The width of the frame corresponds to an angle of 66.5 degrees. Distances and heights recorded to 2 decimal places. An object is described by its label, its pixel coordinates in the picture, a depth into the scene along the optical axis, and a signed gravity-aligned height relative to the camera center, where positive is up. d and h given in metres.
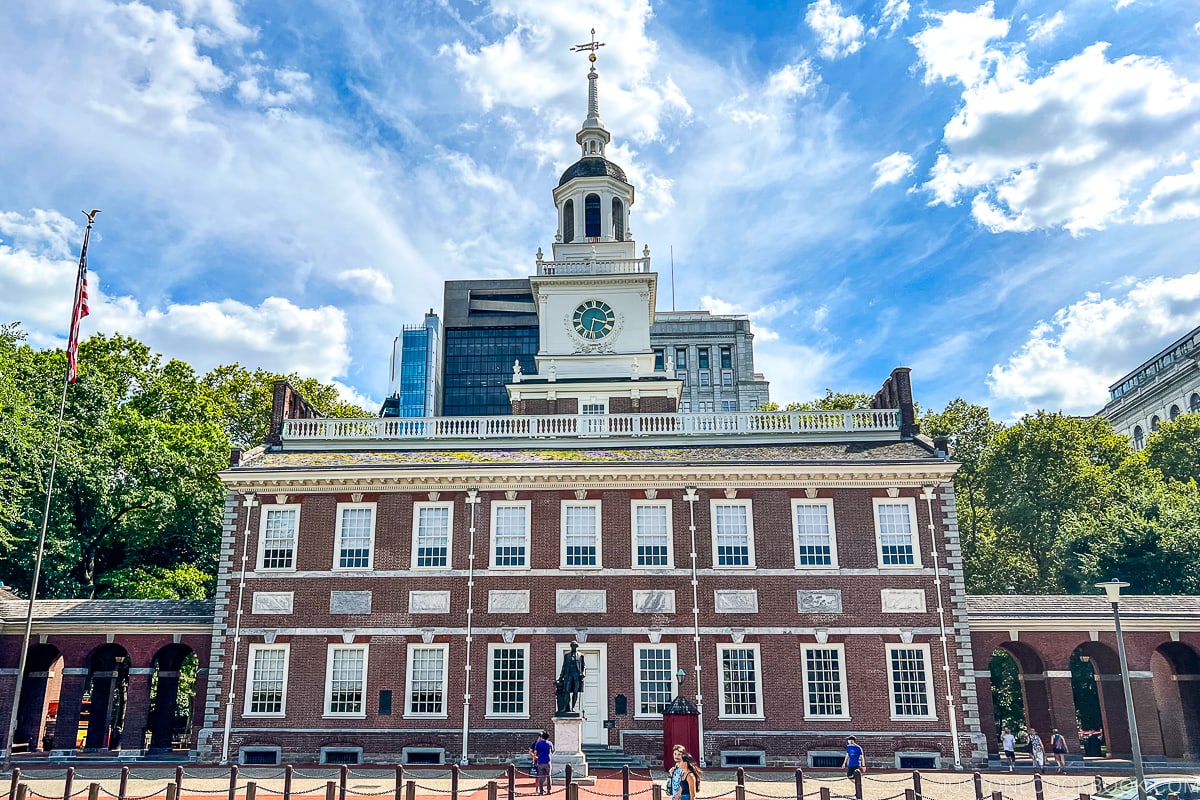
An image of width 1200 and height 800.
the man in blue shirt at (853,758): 25.30 -2.82
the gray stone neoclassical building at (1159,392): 80.06 +23.37
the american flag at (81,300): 28.83 +10.95
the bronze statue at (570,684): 25.27 -0.81
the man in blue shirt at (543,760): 22.42 -2.59
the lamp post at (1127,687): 18.11 -0.76
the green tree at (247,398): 53.38 +14.95
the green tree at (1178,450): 55.38 +11.99
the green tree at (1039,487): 49.12 +8.66
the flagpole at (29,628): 26.20 +0.83
